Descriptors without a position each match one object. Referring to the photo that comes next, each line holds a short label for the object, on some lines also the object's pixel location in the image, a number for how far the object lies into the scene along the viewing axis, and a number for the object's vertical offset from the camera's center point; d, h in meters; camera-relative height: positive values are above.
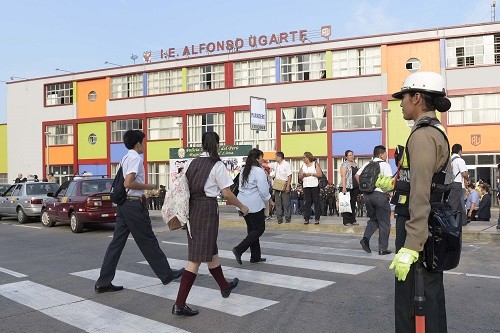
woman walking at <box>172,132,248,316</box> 5.25 -0.51
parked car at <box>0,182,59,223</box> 17.36 -1.17
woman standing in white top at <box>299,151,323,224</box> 12.55 -0.42
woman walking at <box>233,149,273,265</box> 7.96 -0.63
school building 31.94 +4.72
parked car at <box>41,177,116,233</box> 13.72 -1.07
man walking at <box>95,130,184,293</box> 6.40 -0.84
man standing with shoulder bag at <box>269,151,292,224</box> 12.95 -0.65
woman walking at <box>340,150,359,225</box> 12.47 -0.56
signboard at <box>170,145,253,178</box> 24.89 +0.39
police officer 3.01 -0.18
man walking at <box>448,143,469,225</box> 9.60 -0.37
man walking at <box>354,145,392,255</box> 8.45 -0.83
